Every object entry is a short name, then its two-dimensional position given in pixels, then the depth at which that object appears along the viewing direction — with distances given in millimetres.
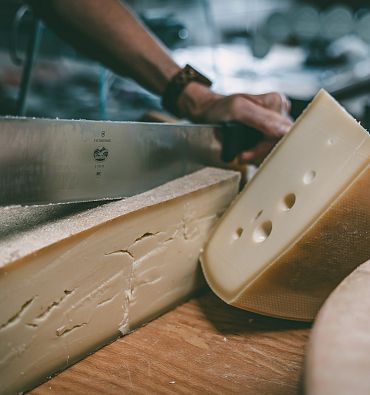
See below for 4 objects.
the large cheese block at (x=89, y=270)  739
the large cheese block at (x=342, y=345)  516
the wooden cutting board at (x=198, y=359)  786
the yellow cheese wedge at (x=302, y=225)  872
